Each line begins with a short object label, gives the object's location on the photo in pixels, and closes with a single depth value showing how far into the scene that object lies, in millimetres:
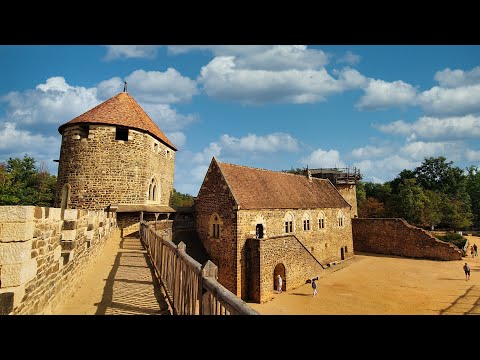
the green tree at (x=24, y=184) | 30625
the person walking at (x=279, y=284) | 16594
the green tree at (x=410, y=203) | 36516
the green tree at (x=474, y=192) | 50156
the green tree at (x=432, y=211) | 36469
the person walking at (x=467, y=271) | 19984
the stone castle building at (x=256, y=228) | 16234
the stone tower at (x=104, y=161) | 18266
